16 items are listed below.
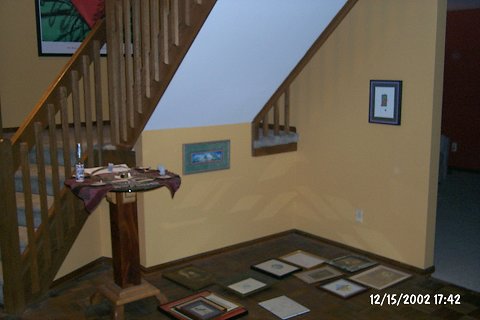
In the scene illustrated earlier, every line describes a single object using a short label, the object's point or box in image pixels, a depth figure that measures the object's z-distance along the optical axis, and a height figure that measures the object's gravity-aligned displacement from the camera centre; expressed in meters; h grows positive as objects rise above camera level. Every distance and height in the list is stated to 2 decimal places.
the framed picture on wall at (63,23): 4.89 +0.66
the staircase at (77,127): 3.23 -0.21
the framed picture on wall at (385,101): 3.91 -0.06
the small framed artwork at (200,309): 3.22 -1.32
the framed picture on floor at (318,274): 3.83 -1.31
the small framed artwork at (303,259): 4.13 -1.30
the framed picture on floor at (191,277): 3.77 -1.32
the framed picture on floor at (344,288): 3.58 -1.32
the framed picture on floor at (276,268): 3.92 -1.30
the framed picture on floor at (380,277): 3.74 -1.31
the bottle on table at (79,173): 3.12 -0.46
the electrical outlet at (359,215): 4.35 -0.98
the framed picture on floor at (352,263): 4.04 -1.30
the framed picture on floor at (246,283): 3.64 -1.32
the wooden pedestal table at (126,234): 3.12 -0.84
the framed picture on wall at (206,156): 4.12 -0.49
